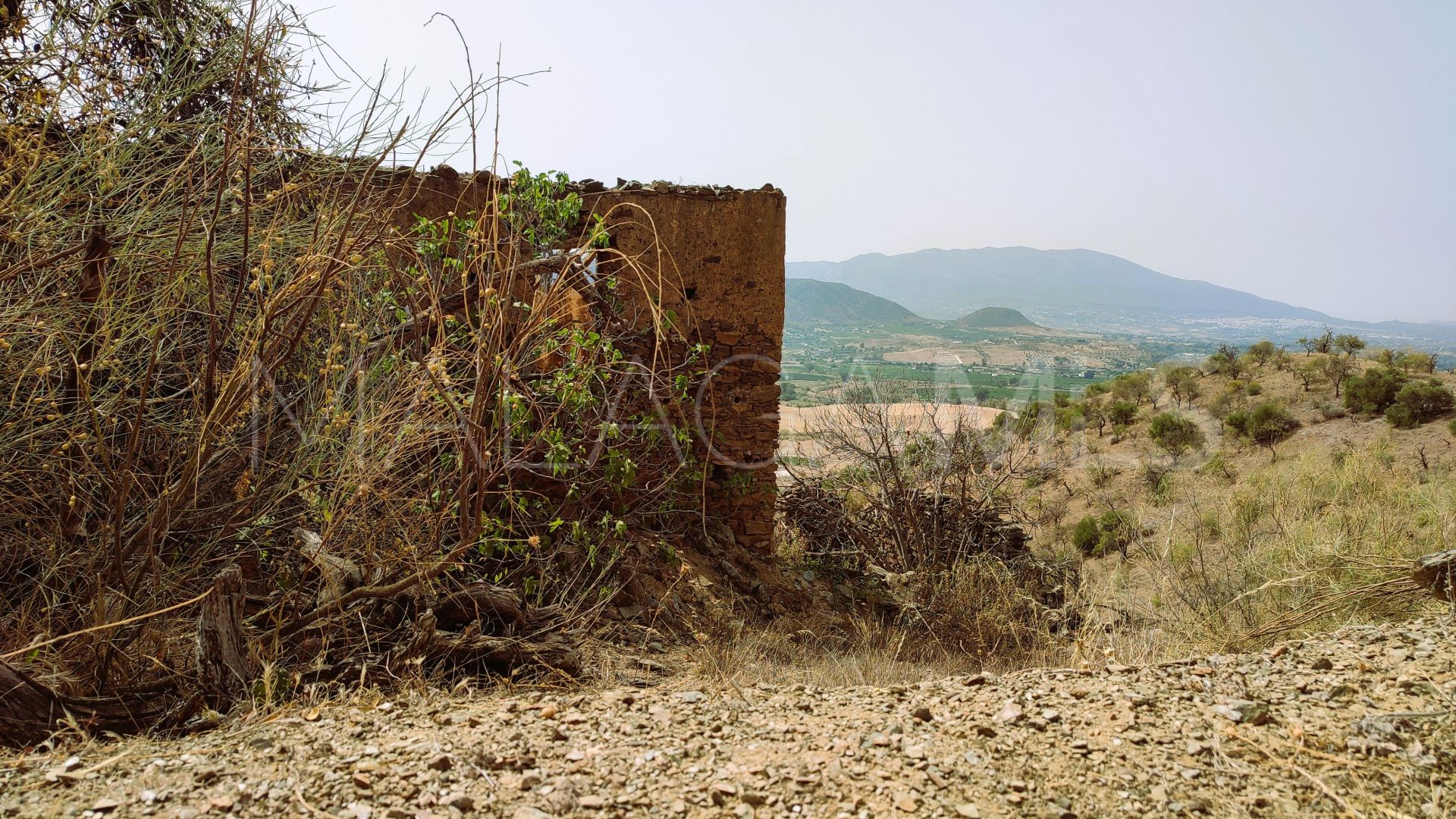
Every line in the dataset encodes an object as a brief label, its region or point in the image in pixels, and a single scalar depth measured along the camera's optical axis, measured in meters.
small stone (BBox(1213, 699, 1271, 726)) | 2.30
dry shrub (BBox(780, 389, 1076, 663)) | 6.88
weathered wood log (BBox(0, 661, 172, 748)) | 2.32
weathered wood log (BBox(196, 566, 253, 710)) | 2.64
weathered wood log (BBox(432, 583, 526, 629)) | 3.52
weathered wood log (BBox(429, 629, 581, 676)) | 3.23
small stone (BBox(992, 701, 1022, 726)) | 2.36
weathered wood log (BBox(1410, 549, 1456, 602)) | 3.36
